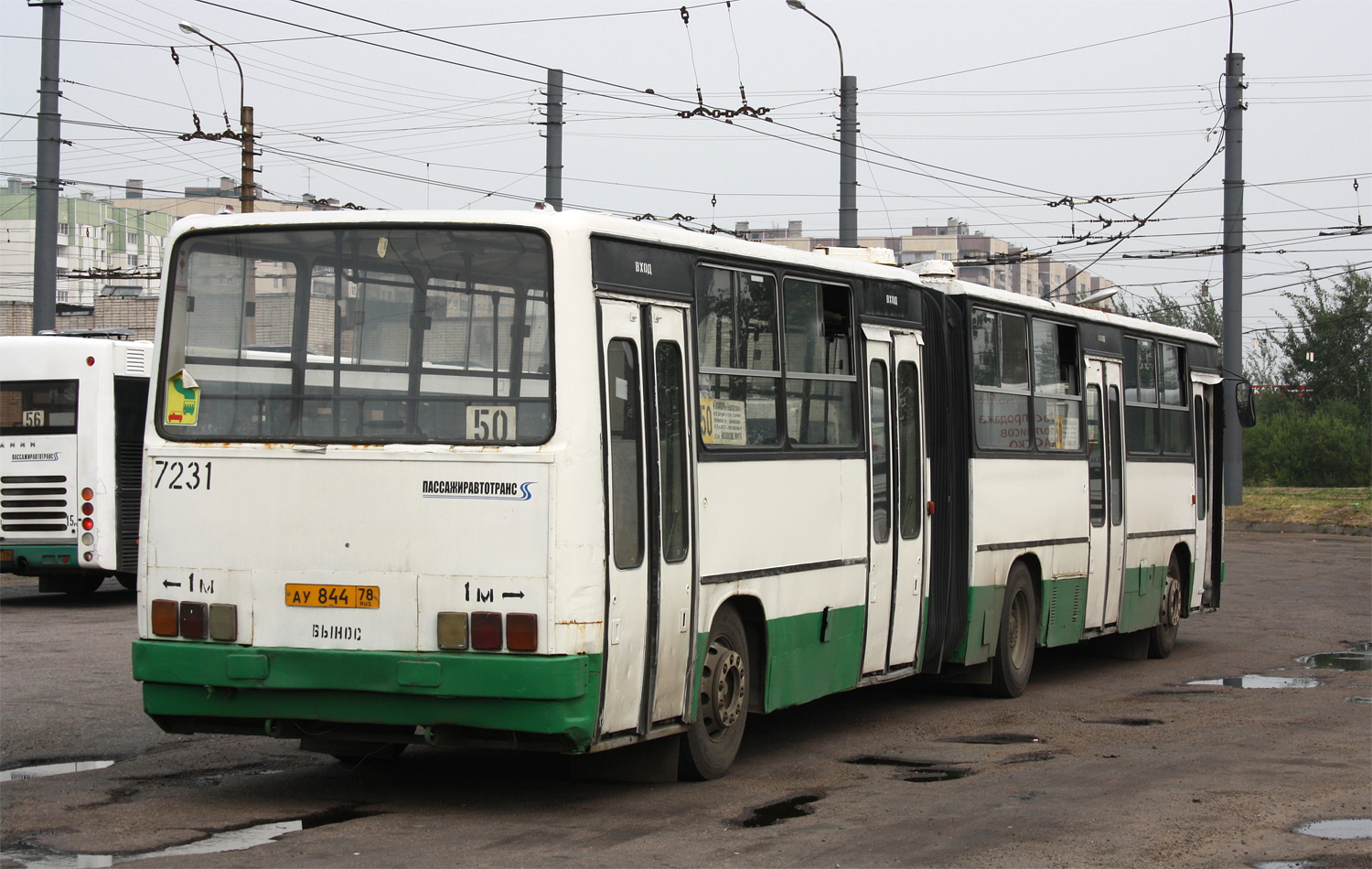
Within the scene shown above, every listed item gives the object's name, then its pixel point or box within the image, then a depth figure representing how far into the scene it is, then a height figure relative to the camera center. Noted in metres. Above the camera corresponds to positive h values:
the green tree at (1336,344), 61.38 +5.10
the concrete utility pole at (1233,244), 34.59 +4.95
